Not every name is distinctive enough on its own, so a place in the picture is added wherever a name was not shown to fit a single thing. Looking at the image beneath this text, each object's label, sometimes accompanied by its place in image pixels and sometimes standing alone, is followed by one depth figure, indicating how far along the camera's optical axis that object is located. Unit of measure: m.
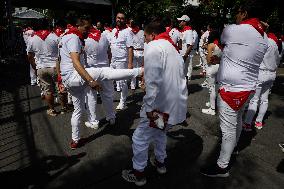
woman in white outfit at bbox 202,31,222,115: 4.00
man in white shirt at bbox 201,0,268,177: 2.53
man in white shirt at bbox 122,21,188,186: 2.47
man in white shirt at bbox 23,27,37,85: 7.16
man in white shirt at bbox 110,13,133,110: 5.07
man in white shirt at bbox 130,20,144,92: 5.82
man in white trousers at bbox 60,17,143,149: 3.19
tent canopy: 20.22
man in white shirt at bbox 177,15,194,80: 6.24
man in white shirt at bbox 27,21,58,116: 4.88
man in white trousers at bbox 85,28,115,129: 4.13
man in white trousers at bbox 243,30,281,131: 3.94
